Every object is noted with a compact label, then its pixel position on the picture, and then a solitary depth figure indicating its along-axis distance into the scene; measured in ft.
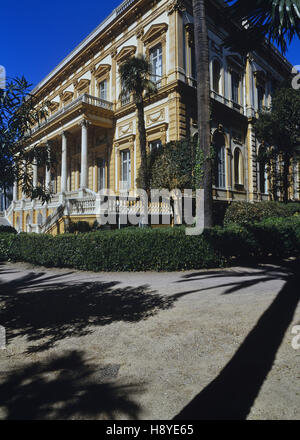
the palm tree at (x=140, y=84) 44.06
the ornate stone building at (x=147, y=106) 50.93
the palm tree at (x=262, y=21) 12.02
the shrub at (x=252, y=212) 48.79
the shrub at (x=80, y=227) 44.37
